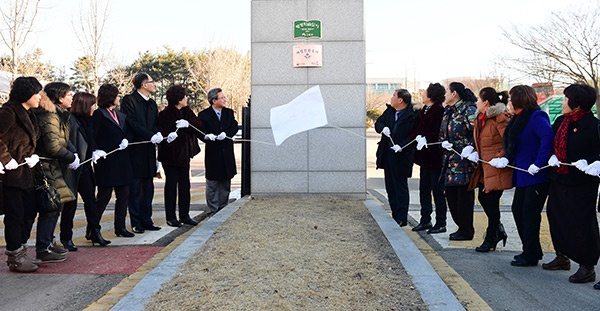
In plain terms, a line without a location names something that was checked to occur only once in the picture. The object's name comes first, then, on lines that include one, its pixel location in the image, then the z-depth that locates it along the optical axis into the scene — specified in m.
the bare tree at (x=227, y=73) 41.41
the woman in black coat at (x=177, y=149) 7.91
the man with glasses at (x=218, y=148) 8.81
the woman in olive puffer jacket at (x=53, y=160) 5.57
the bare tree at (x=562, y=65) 20.89
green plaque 9.54
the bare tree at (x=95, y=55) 27.02
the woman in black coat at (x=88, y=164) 6.50
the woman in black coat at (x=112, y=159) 6.82
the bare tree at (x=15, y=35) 17.83
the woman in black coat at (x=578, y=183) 4.94
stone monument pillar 9.51
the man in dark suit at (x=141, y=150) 7.37
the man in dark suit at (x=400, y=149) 7.76
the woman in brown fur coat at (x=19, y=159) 5.15
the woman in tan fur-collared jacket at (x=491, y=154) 6.10
